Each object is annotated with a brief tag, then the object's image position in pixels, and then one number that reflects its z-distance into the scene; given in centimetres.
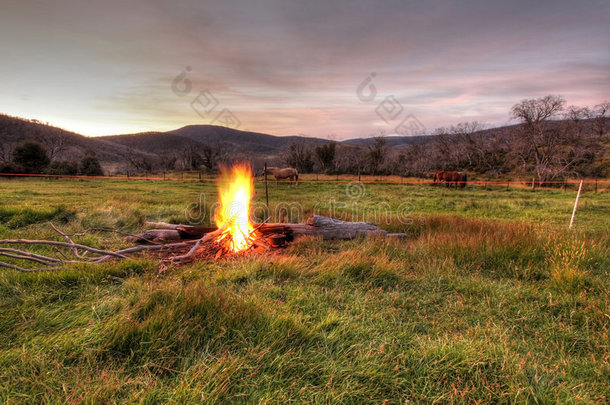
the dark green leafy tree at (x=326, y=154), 5942
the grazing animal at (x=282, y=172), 2794
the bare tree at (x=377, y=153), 6225
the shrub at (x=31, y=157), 3164
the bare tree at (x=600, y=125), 6937
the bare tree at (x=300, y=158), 5703
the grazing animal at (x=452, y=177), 2677
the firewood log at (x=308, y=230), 621
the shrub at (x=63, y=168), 3189
